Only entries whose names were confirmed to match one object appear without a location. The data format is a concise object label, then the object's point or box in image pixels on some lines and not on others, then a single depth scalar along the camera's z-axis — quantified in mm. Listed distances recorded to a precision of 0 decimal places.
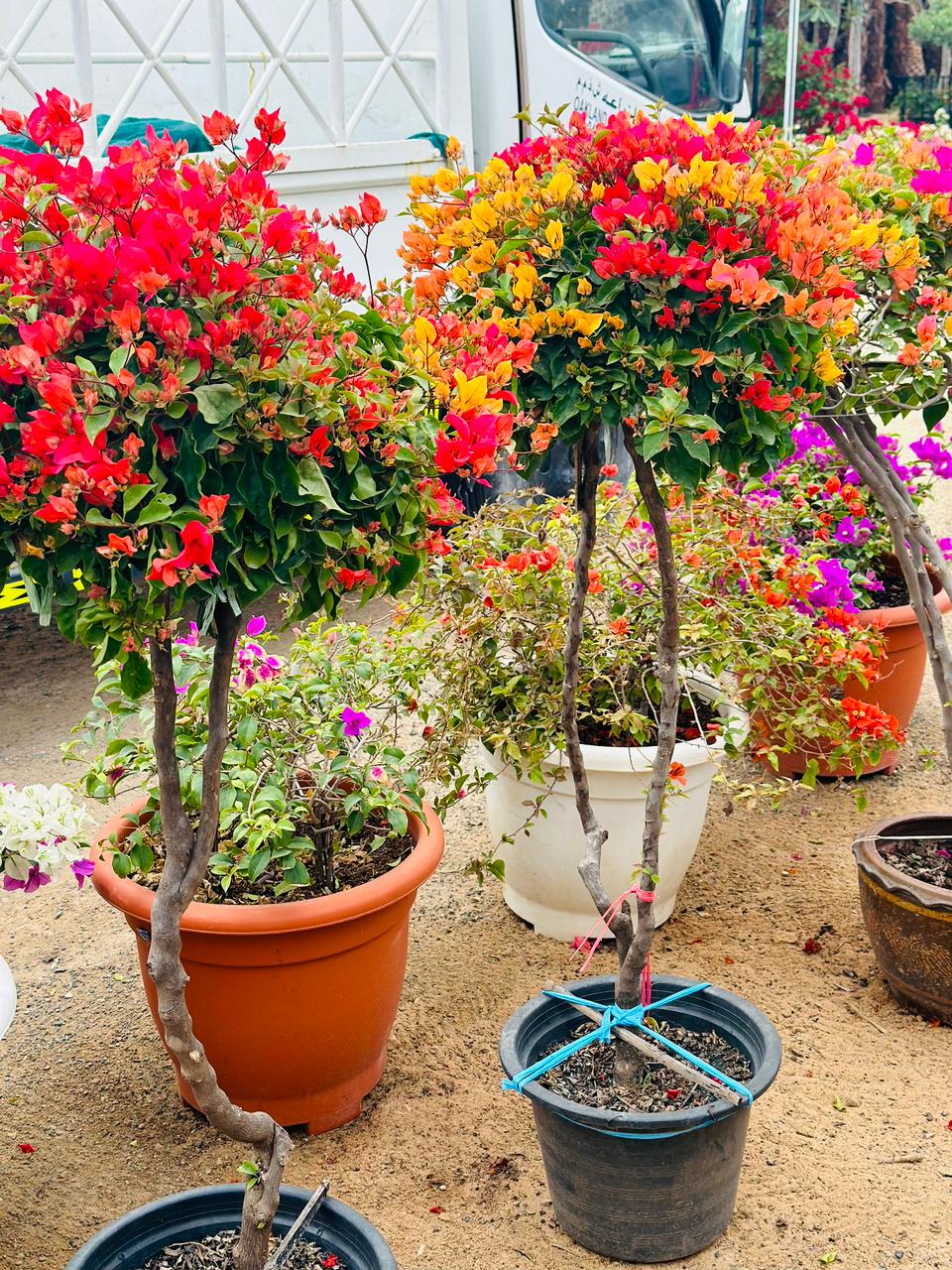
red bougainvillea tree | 1273
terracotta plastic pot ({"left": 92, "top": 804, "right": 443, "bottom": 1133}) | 2296
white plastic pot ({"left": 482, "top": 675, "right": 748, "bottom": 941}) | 2963
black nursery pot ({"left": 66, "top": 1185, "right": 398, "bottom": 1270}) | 1784
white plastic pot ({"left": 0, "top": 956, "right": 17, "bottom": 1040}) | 1905
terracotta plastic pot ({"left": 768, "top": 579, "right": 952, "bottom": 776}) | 3816
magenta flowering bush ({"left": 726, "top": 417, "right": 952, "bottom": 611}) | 3818
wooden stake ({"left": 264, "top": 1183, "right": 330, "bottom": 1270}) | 1759
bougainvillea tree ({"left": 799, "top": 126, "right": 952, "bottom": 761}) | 2467
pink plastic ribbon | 2219
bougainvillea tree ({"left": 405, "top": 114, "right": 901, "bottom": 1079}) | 1801
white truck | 4852
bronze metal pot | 2709
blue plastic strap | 2086
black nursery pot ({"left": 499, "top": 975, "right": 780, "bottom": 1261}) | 2047
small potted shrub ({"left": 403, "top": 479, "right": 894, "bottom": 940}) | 2961
